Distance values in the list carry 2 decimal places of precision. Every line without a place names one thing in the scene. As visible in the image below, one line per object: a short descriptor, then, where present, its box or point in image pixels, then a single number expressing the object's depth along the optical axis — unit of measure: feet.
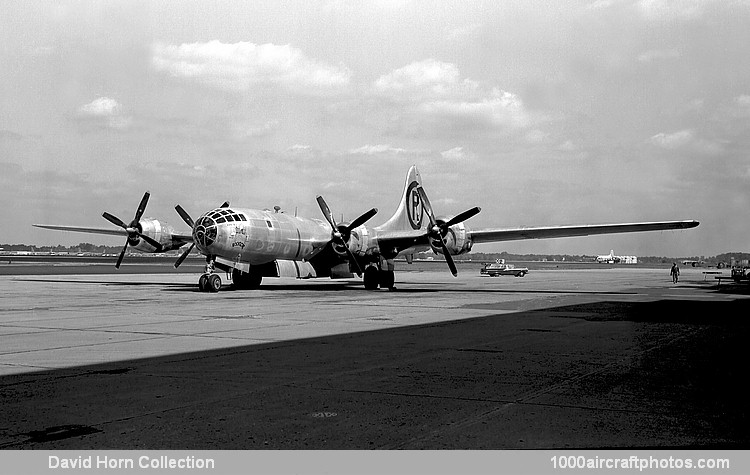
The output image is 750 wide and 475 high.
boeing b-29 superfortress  111.65
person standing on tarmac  180.13
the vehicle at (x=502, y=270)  234.79
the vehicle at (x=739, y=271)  179.01
